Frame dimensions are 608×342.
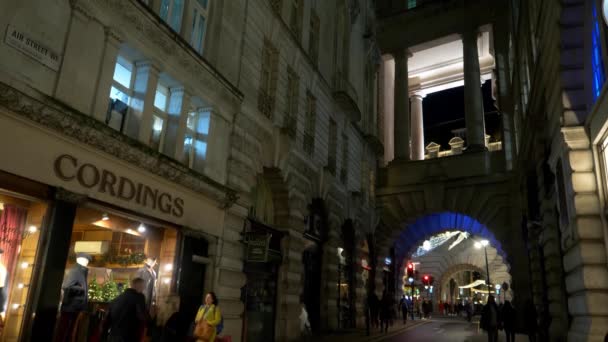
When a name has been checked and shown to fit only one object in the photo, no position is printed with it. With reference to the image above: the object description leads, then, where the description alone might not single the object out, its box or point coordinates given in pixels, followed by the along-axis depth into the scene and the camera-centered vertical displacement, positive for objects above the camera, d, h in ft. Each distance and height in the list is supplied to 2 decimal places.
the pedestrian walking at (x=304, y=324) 51.52 -2.26
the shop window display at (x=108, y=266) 27.53 +1.75
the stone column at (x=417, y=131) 112.57 +40.73
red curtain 24.70 +2.68
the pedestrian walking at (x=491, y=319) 47.57 -0.68
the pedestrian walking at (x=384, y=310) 65.05 -0.49
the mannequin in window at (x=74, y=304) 26.96 -0.77
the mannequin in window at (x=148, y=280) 33.22 +0.96
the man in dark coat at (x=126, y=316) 24.04 -1.12
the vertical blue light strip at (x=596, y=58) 32.13 +17.14
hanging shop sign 40.17 +4.32
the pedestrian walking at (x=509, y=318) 49.75 -0.53
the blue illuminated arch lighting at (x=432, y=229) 93.66 +15.80
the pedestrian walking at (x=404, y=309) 83.31 -0.30
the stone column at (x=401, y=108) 100.42 +41.33
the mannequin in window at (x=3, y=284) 24.11 +0.09
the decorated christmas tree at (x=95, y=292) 31.74 -0.07
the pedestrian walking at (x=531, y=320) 46.01 -0.56
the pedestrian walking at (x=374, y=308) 69.63 -0.40
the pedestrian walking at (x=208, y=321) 26.68 -1.29
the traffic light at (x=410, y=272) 106.30 +7.62
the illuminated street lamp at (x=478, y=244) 113.29 +17.42
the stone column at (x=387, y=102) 108.27 +45.43
